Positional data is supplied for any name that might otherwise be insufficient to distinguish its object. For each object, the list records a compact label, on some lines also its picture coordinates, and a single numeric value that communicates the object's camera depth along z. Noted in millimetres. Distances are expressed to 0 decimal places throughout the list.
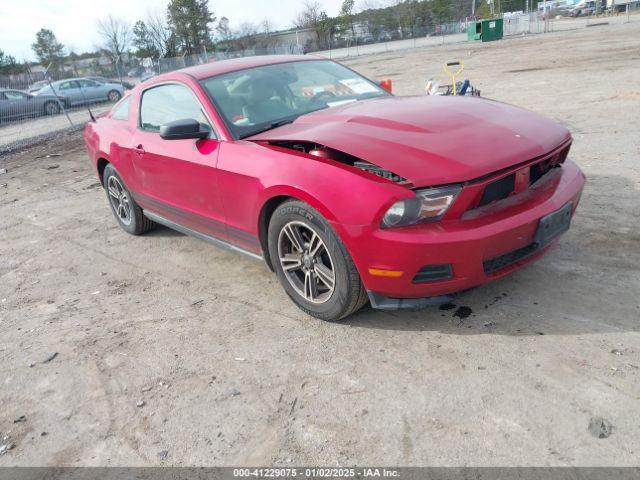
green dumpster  36188
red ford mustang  2631
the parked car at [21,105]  20656
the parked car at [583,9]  55956
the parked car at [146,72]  35044
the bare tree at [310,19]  75012
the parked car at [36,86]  27453
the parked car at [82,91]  23406
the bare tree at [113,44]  65594
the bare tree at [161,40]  67175
